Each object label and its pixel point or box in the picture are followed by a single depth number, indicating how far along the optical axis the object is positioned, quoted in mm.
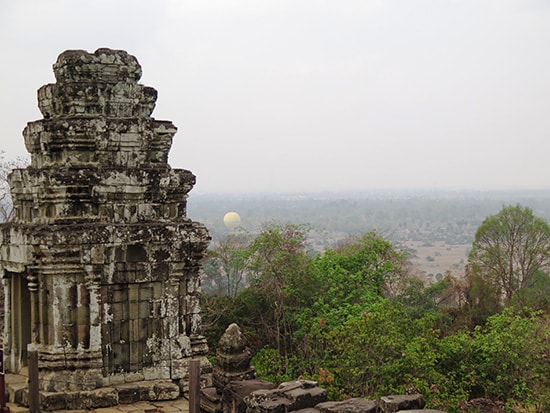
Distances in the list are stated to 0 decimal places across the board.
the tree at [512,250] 30875
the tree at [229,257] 24859
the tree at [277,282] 22547
